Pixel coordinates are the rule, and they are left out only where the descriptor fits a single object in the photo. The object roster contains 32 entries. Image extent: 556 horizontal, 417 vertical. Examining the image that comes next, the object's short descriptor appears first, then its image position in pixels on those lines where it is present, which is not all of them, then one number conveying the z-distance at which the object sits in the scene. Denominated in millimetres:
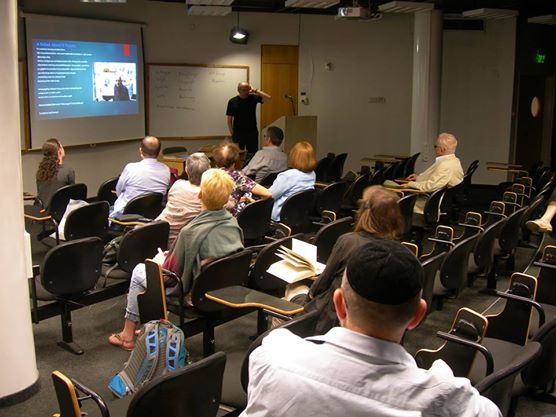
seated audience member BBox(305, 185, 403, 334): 3057
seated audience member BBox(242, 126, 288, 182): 7176
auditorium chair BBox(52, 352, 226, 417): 2160
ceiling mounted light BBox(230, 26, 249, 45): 11023
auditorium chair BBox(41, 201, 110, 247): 5172
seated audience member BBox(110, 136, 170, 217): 6008
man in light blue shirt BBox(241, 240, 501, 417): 1355
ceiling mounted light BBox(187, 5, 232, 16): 9266
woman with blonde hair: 3805
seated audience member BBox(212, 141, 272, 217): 5516
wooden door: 11695
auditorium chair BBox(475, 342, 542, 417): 2252
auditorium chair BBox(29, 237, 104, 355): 3982
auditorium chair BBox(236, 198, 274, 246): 5508
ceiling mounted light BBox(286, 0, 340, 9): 8477
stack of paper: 3521
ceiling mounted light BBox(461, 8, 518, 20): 9570
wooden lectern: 10492
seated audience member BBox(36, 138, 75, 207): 6250
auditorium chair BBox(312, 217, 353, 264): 4633
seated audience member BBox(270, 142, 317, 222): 6062
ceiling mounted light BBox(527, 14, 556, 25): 10547
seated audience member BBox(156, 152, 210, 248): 4676
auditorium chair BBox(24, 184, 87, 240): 5926
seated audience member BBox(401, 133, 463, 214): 6645
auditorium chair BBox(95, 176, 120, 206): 6862
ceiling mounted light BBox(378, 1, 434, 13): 9055
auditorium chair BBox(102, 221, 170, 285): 4414
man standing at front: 10422
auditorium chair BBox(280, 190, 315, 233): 6012
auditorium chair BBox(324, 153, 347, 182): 9102
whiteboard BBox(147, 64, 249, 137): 10719
